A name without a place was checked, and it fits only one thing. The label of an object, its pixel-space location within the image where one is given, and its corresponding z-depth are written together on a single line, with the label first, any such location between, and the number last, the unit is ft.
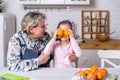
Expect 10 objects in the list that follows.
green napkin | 6.00
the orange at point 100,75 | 5.54
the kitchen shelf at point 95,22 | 12.73
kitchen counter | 11.01
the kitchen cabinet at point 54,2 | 11.89
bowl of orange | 5.39
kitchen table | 6.30
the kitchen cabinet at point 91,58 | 11.14
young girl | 7.32
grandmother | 7.08
